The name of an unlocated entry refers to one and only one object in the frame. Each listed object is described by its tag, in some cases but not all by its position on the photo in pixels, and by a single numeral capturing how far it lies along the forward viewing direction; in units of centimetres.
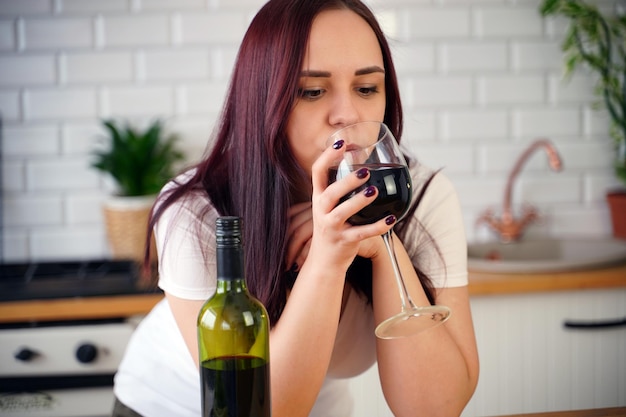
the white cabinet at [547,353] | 212
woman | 115
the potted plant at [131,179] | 245
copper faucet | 265
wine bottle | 78
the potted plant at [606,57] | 252
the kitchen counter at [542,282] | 210
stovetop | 209
